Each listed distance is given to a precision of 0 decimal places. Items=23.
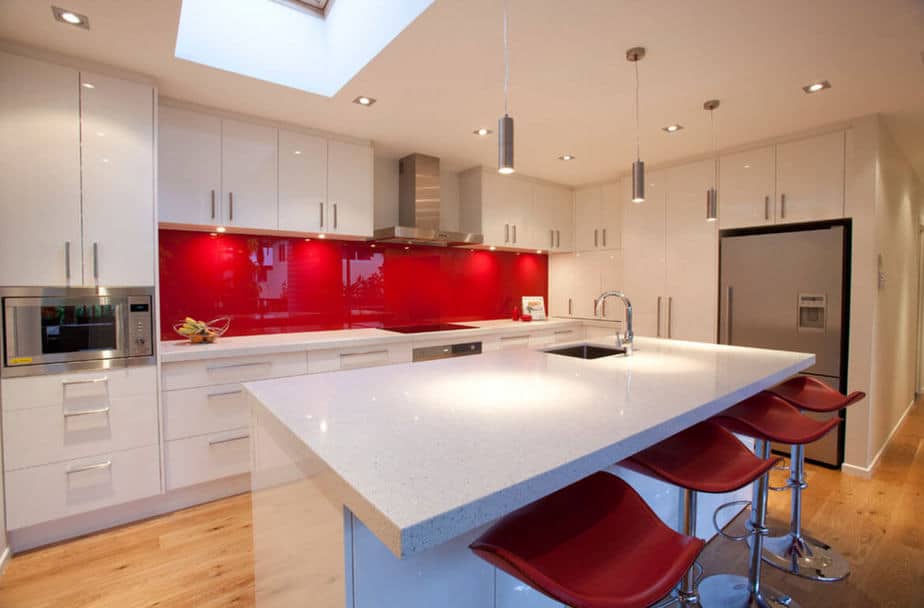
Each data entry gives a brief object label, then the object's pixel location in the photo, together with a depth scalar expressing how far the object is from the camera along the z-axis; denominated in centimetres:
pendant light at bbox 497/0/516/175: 158
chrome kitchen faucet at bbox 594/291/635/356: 223
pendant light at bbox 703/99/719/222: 253
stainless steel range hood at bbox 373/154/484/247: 377
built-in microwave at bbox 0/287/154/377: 206
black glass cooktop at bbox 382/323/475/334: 356
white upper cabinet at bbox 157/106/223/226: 266
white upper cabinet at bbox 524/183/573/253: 461
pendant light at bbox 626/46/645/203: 212
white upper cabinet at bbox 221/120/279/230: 286
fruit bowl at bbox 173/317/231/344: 272
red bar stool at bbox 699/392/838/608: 166
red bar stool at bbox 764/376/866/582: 196
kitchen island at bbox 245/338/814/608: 75
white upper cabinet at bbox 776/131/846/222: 305
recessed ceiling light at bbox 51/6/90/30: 182
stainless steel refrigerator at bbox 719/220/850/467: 307
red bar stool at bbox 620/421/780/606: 123
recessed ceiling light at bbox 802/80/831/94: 246
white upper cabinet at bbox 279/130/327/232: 307
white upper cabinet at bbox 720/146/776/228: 336
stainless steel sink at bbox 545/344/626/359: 251
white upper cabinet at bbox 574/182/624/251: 457
